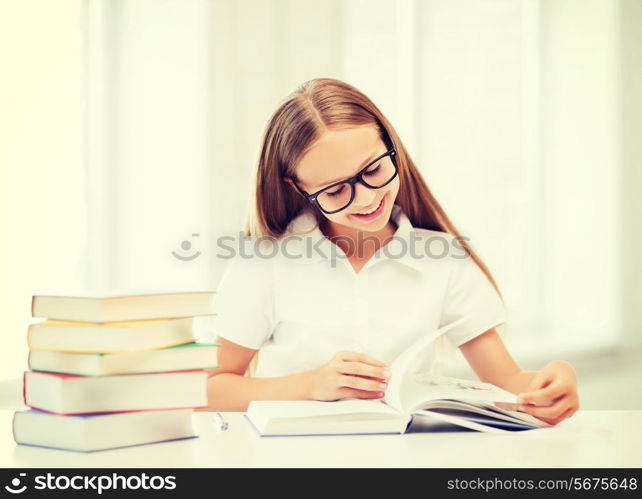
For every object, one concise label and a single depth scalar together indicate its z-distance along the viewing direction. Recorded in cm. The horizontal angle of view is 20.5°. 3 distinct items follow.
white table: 199
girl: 254
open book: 213
